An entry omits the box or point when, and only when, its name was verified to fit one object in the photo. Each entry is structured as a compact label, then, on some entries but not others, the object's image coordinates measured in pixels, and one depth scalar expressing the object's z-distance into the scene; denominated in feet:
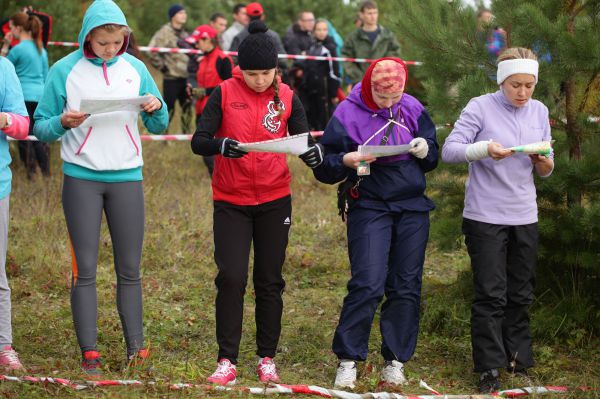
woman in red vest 27.18
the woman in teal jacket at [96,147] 27.50
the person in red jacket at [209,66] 58.65
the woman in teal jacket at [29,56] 53.53
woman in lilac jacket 27.79
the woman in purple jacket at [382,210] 27.94
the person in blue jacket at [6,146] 28.24
